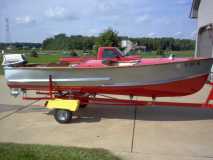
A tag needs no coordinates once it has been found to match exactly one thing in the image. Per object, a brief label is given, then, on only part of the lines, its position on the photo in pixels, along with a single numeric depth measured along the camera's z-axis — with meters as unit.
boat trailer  4.31
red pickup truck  10.44
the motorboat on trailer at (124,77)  4.22
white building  8.57
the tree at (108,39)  21.47
